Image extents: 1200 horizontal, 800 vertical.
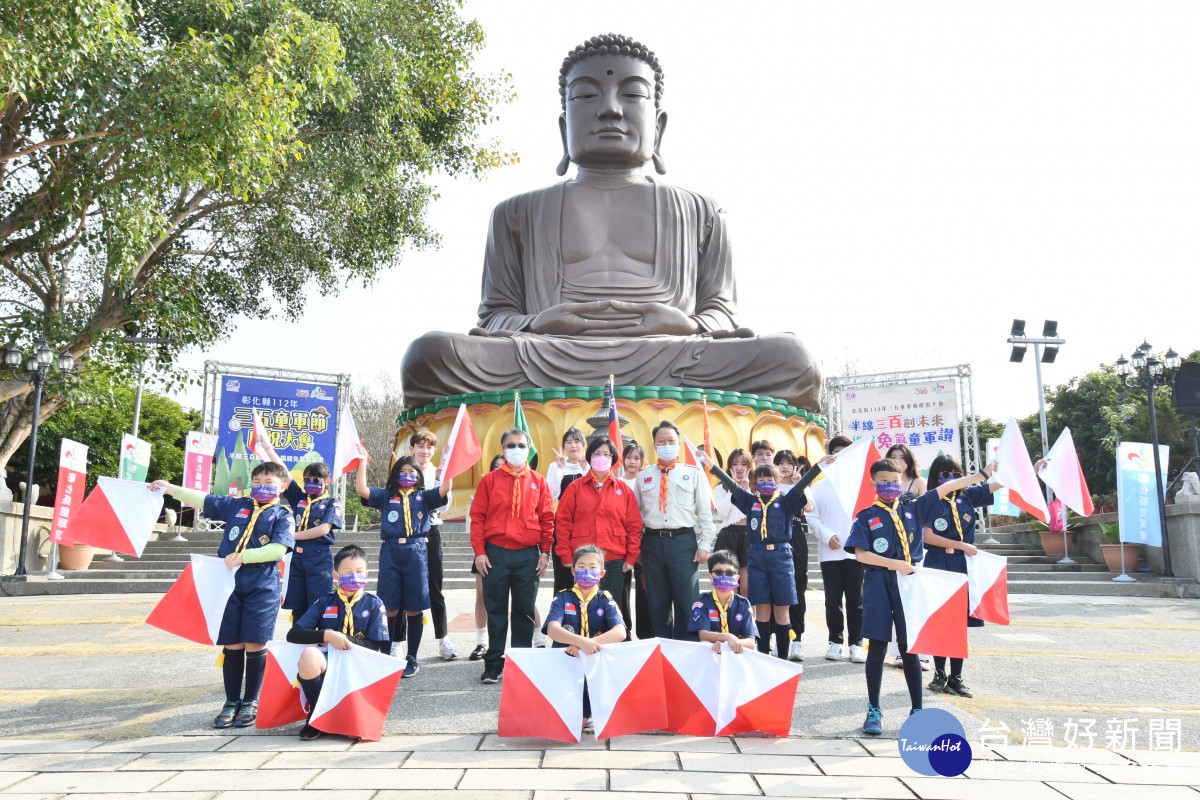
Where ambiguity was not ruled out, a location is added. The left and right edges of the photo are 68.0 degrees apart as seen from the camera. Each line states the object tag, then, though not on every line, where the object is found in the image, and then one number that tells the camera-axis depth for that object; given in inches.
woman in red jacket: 182.5
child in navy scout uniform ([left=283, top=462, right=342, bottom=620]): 184.9
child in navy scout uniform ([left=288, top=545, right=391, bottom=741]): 156.2
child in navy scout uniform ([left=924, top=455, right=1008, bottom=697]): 191.8
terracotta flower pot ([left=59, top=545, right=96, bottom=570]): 422.9
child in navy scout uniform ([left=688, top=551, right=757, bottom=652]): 156.7
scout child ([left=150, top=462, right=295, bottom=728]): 155.8
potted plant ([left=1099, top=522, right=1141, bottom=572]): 412.2
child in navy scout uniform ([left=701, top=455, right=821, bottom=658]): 188.5
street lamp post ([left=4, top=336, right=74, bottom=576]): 378.3
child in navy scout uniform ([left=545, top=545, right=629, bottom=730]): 155.2
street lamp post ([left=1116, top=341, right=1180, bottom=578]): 385.7
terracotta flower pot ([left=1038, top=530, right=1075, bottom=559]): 450.0
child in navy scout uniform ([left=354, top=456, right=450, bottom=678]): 186.7
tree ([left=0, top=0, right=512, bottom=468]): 302.7
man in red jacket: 183.8
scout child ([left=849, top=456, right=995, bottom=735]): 151.5
